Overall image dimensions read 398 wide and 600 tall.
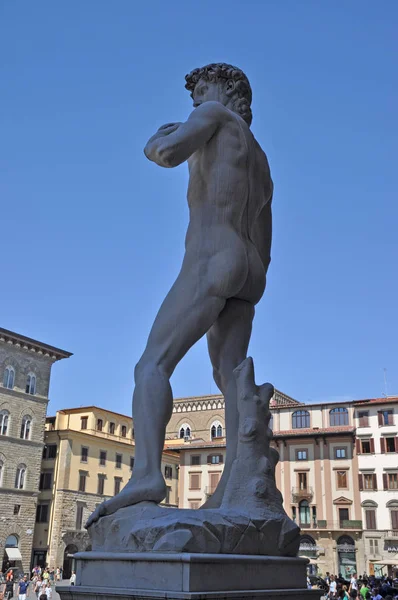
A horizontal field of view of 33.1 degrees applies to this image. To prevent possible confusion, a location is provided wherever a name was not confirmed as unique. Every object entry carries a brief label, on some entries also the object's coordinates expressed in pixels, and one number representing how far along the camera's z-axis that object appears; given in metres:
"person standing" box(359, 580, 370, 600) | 23.69
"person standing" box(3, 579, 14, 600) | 29.52
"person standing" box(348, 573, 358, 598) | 28.22
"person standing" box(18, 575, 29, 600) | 26.79
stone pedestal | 2.98
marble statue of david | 3.91
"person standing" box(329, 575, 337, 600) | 25.61
